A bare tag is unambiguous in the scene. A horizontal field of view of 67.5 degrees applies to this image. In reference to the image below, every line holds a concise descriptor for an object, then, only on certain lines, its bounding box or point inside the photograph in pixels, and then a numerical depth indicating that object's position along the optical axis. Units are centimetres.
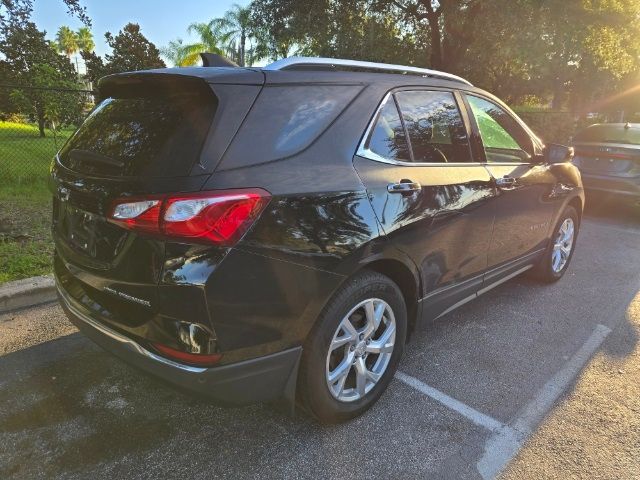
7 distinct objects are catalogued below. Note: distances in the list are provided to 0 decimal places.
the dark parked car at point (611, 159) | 725
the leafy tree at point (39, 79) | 763
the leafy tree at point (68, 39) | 6159
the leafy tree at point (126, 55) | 1976
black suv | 191
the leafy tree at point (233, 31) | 2835
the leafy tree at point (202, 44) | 3019
